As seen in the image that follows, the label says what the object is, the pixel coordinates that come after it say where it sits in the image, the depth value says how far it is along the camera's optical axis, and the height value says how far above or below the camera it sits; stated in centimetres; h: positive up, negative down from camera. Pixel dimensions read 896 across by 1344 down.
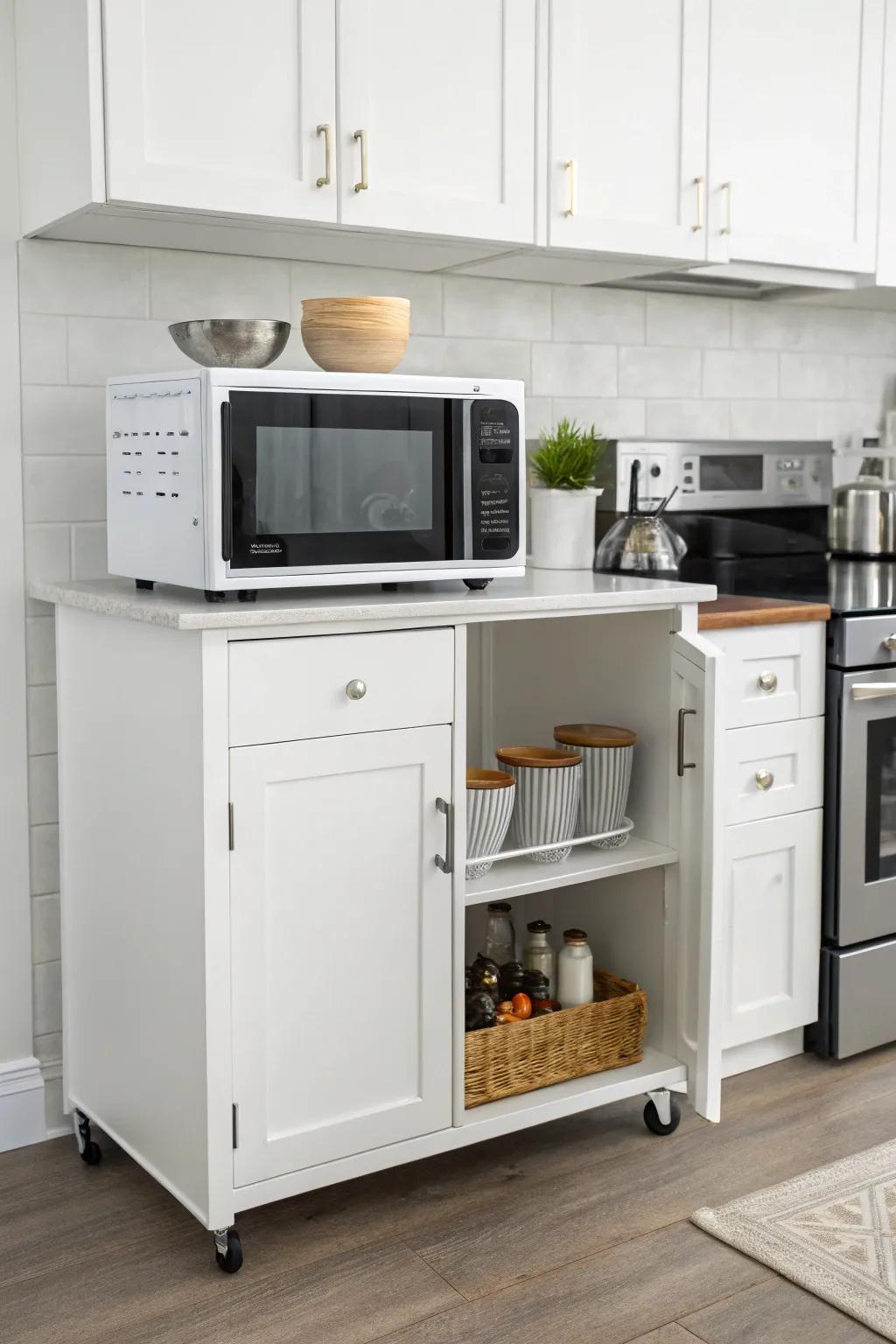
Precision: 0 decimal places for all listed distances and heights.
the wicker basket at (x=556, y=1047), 214 -84
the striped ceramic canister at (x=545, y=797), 225 -45
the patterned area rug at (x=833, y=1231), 188 -103
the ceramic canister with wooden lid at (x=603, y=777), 232 -43
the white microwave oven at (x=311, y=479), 183 +6
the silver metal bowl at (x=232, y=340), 200 +26
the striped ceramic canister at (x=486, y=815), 216 -46
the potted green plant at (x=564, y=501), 265 +4
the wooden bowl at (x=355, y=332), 203 +28
